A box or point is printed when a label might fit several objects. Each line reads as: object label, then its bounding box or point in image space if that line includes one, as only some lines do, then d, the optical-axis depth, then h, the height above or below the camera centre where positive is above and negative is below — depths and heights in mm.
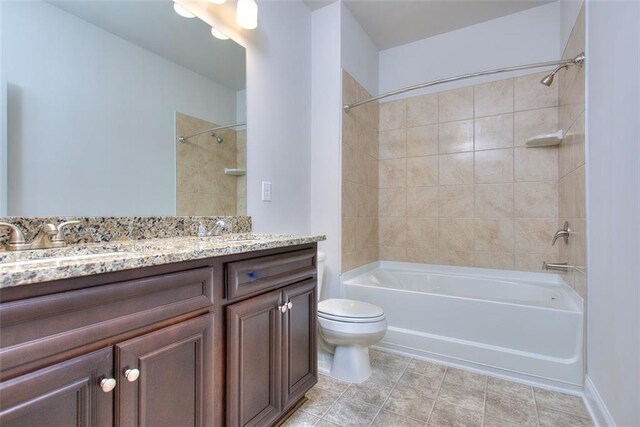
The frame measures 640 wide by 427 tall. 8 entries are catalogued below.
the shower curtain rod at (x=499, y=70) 1734 +931
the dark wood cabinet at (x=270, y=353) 1036 -558
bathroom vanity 584 -325
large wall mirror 978 +412
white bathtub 1660 -679
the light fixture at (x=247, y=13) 1631 +1081
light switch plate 1890 +135
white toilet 1689 -683
